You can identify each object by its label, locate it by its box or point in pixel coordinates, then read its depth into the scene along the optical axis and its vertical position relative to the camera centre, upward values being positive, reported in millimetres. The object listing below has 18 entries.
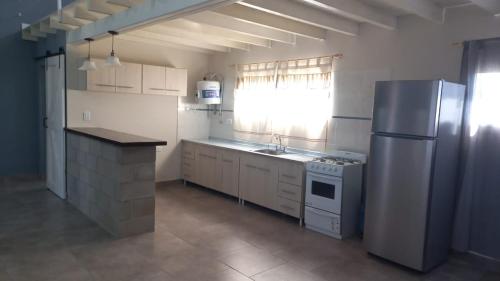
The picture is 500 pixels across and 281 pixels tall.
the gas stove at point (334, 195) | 3844 -938
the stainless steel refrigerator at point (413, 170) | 3008 -495
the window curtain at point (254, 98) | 5301 +156
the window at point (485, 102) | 3188 +144
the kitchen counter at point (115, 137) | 3591 -391
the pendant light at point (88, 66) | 4164 +416
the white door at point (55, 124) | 4910 -353
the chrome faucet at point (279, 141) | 5118 -470
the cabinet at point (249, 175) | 4320 -958
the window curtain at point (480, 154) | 3205 -345
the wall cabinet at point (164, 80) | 5523 +385
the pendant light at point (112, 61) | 3838 +445
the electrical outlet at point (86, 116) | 5117 -219
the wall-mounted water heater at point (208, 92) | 5863 +242
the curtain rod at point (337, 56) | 4402 +698
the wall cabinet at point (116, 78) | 4977 +348
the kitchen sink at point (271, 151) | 5027 -616
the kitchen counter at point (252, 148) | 4446 -596
